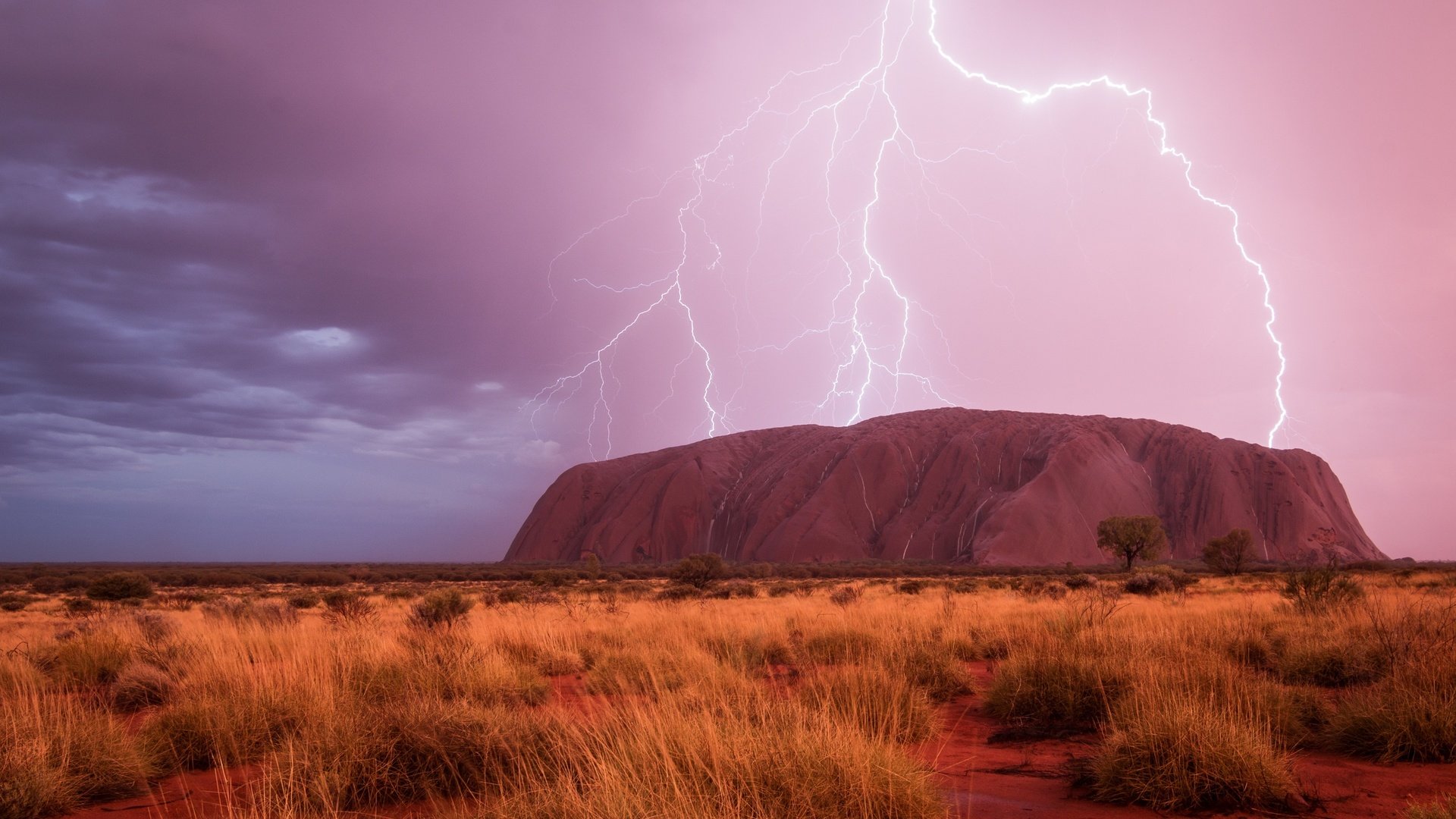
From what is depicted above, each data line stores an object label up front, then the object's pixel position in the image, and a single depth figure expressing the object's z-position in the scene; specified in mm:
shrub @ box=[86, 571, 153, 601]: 26047
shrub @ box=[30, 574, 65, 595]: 36941
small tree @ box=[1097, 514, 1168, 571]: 52969
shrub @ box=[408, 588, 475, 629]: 12828
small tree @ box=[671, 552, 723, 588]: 34000
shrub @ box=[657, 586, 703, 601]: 24005
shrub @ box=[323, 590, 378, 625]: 14141
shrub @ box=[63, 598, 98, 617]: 21250
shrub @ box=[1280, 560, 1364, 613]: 13227
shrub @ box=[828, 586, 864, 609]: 18811
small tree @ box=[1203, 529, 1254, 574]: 45062
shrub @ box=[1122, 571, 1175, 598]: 22797
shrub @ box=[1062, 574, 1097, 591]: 25016
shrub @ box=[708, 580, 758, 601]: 25672
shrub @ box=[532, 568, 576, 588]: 40559
